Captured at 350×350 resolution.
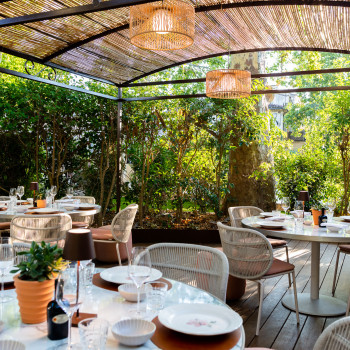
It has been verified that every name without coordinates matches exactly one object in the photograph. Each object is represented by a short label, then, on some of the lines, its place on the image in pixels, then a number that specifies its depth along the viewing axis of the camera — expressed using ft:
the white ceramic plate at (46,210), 14.01
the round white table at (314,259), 11.03
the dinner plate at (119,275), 6.49
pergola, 13.60
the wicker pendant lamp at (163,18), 10.07
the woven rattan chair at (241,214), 15.25
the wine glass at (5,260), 5.66
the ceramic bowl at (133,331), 4.37
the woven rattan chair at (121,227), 15.14
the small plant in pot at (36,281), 4.97
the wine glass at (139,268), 5.39
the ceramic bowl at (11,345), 4.19
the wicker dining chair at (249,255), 10.87
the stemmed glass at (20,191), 16.26
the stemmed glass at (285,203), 13.71
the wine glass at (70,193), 17.61
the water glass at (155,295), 5.46
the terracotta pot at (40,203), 15.40
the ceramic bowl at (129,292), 5.75
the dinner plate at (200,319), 4.75
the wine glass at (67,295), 4.53
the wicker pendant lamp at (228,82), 15.71
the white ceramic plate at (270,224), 12.07
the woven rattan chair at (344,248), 13.42
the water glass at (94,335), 3.77
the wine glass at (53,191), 16.35
